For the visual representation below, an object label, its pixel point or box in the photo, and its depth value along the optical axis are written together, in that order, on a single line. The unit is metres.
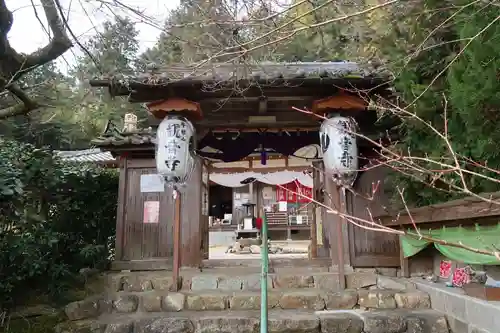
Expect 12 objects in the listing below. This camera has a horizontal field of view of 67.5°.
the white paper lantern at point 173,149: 5.90
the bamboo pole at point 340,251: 5.86
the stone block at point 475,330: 4.08
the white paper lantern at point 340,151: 5.82
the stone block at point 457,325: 4.41
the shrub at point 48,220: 5.66
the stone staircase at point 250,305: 4.79
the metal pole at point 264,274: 3.16
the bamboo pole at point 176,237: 5.86
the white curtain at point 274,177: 13.43
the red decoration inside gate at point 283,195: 18.66
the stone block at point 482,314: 3.86
